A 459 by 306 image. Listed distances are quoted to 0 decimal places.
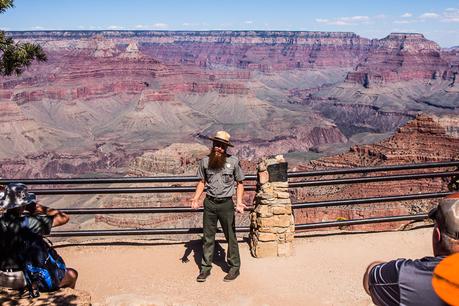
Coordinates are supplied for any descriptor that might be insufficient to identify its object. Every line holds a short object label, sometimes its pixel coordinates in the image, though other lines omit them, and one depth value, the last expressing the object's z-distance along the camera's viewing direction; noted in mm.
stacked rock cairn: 7219
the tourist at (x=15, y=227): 4879
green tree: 6789
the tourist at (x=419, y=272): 2674
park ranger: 6457
